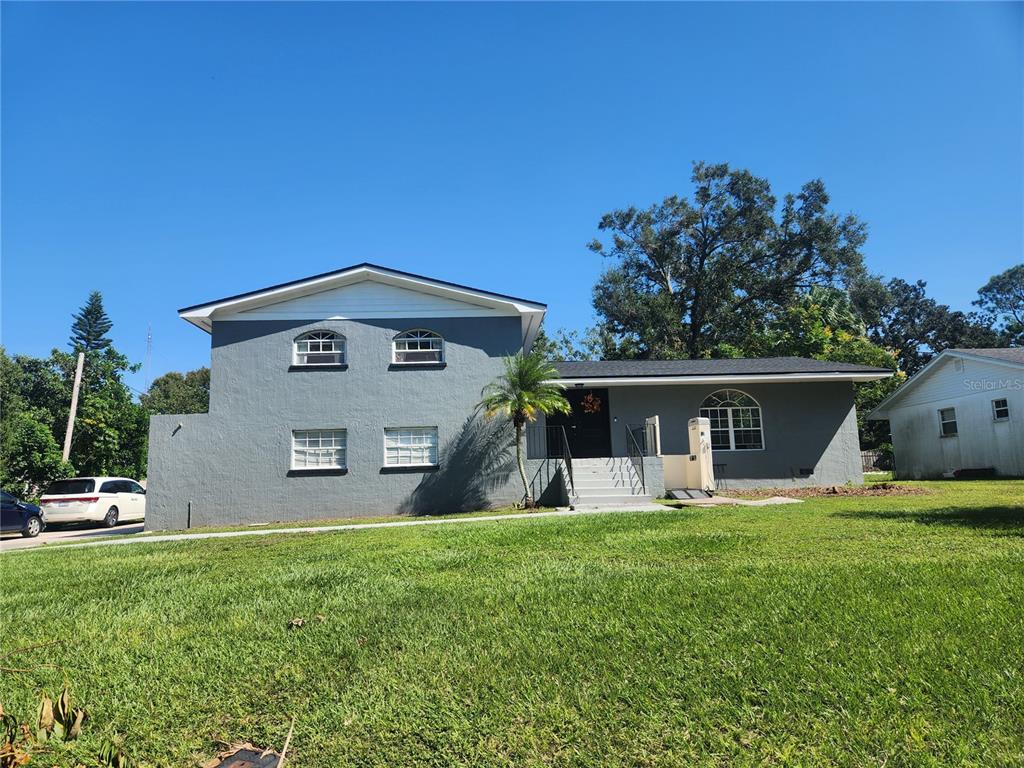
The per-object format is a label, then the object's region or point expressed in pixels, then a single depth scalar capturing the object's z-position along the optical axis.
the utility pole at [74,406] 23.27
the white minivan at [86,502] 17.89
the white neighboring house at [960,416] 19.53
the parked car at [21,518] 15.33
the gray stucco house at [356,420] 14.70
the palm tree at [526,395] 14.26
